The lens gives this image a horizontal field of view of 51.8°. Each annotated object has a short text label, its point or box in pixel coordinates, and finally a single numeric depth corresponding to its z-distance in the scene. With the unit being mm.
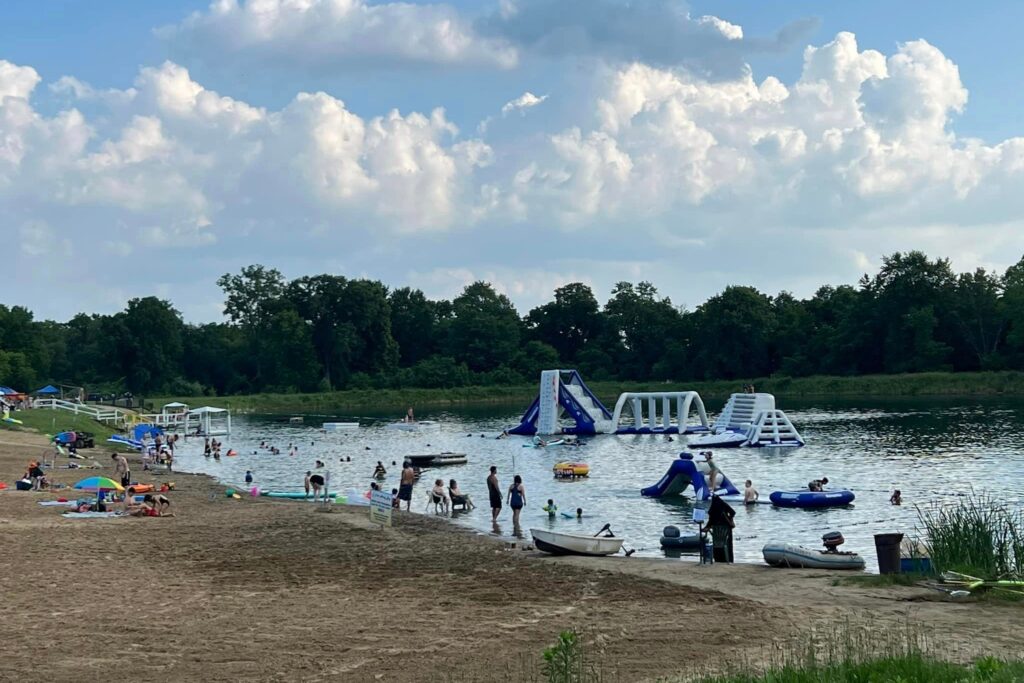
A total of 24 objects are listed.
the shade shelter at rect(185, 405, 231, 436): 78438
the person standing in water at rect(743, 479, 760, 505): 33688
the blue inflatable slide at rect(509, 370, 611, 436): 69875
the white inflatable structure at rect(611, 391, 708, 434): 69925
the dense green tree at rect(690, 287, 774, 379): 118125
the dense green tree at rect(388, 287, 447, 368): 142125
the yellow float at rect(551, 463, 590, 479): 44125
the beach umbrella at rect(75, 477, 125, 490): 31953
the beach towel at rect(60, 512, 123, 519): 27775
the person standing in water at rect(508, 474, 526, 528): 27547
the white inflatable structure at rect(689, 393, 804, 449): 58594
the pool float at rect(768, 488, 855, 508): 32894
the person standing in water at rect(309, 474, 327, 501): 34969
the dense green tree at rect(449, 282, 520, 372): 133500
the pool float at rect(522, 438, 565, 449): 62250
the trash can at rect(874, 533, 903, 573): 19438
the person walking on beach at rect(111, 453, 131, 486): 37750
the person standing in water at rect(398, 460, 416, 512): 33709
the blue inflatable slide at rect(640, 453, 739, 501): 34500
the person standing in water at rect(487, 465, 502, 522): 29781
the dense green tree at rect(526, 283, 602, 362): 140750
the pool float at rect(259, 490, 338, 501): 37375
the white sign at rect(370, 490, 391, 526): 26641
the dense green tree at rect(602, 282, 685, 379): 128750
